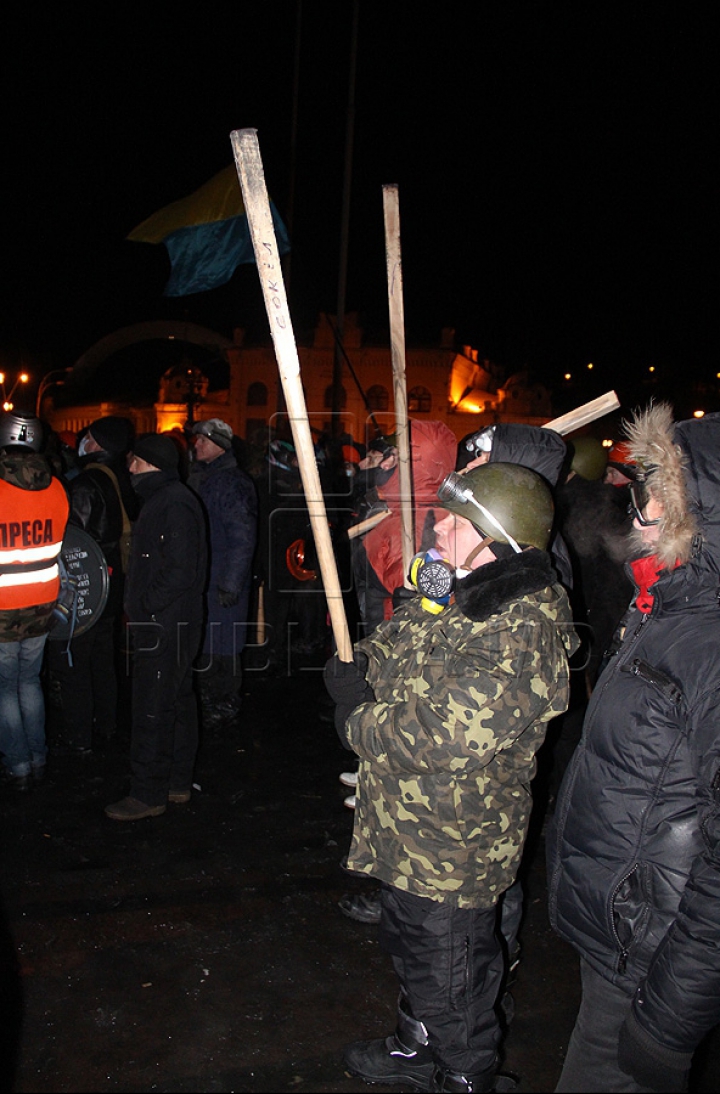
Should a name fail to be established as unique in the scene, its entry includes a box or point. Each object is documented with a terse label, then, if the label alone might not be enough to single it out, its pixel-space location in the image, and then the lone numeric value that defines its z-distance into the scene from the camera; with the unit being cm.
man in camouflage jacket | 214
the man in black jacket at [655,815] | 176
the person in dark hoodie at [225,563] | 627
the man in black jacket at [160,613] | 455
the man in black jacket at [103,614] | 554
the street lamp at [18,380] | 4752
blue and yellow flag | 542
